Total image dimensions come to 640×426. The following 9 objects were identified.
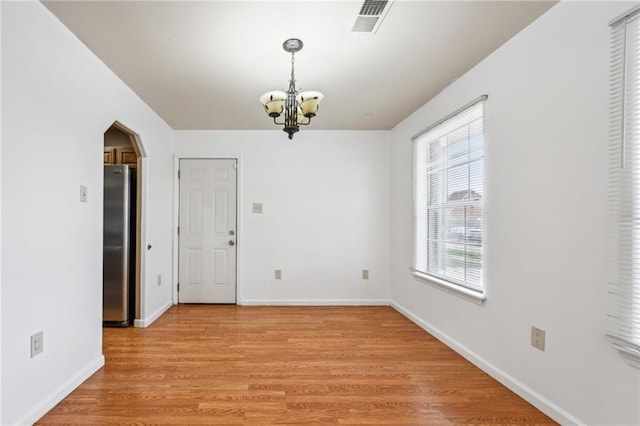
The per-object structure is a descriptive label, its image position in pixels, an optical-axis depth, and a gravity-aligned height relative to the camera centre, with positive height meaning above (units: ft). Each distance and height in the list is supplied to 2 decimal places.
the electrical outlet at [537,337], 6.57 -2.58
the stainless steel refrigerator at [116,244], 11.42 -1.17
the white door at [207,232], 14.66 -0.91
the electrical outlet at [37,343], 6.10 -2.58
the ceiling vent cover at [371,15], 6.08 +4.00
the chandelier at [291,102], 7.55 +2.69
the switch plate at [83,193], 7.58 +0.44
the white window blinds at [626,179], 4.92 +0.58
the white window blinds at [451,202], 8.82 +0.39
